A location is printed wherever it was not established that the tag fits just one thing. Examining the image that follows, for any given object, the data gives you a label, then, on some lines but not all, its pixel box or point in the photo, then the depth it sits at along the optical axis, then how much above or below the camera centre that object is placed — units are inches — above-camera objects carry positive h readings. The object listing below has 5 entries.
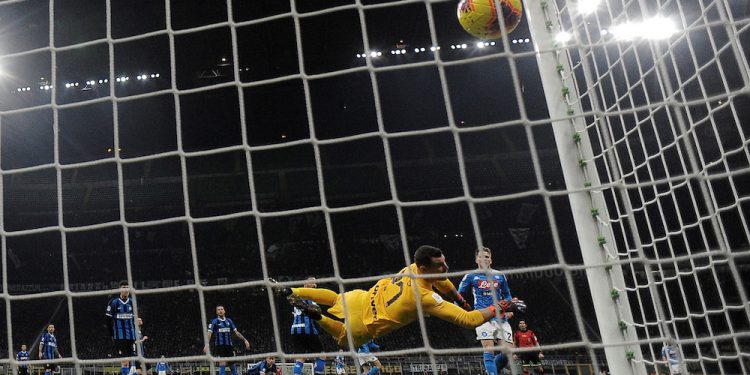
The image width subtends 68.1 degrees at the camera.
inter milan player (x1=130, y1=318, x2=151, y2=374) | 244.8 -12.7
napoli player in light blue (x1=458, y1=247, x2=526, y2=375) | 160.1 -6.9
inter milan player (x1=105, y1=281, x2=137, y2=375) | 232.7 +7.9
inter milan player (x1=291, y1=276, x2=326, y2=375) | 213.5 -8.5
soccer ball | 98.3 +46.6
